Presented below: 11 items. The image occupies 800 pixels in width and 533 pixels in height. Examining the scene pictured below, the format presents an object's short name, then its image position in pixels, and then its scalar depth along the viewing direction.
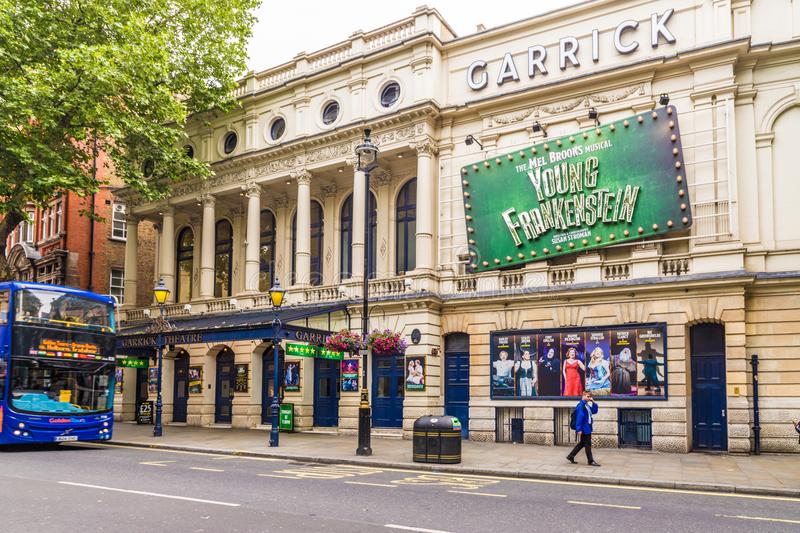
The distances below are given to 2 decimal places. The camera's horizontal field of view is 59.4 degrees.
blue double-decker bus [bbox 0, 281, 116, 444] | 18.59
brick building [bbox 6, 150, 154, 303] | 39.50
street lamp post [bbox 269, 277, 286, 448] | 20.92
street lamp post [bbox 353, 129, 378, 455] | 18.55
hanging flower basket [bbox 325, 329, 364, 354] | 21.89
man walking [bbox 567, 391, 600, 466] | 16.38
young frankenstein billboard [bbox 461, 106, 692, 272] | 21.47
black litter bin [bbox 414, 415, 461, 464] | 16.59
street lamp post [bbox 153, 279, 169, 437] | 24.28
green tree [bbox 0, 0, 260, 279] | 24.52
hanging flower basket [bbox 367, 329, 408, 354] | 24.27
